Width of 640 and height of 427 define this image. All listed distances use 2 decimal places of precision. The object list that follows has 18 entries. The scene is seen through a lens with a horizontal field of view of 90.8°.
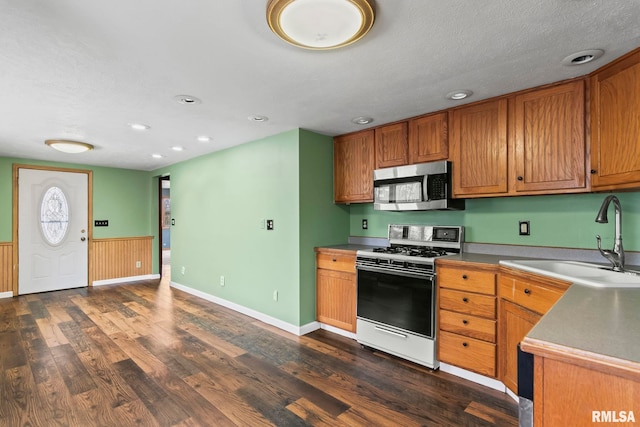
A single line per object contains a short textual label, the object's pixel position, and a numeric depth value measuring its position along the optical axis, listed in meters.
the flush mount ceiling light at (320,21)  1.36
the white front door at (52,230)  5.20
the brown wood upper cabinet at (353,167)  3.41
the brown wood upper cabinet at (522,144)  2.18
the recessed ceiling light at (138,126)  3.26
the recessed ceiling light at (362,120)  3.06
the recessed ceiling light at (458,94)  2.40
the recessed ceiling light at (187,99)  2.51
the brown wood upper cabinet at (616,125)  1.79
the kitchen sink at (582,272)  1.62
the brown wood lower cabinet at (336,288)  3.25
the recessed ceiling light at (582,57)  1.82
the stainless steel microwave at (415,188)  2.79
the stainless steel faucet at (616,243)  1.91
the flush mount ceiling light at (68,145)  3.88
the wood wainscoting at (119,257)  5.86
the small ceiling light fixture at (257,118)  3.02
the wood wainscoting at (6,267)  5.00
